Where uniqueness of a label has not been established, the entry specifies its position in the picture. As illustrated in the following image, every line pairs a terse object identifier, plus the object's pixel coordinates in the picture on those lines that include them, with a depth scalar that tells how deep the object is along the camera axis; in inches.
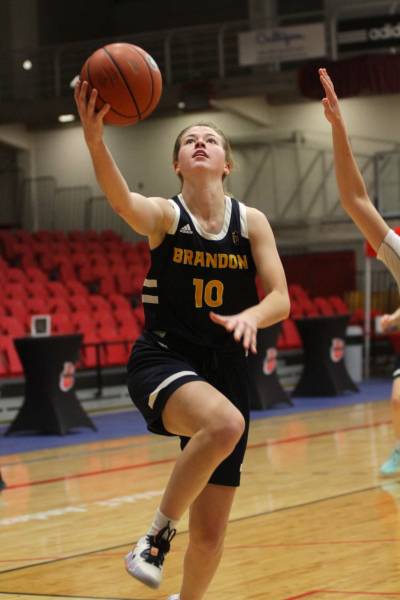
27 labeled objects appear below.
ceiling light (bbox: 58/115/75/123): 918.4
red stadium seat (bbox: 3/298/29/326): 594.2
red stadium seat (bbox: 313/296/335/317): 763.4
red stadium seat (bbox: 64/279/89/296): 668.0
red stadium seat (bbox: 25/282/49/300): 647.8
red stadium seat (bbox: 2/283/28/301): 634.8
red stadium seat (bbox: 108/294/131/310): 660.1
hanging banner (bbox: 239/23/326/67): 834.2
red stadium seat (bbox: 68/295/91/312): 637.9
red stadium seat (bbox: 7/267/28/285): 676.1
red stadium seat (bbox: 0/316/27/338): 562.9
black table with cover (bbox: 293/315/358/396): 625.6
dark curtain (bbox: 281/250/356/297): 900.0
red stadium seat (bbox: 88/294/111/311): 646.5
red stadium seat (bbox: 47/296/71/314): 617.9
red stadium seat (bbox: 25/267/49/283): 686.5
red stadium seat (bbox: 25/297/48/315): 613.0
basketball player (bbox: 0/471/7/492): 339.6
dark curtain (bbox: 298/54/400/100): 789.9
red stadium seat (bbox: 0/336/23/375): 537.3
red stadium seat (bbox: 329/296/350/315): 778.8
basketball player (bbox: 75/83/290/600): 160.4
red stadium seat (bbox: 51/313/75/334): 587.2
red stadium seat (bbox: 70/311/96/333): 602.5
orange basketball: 166.2
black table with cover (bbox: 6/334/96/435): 481.1
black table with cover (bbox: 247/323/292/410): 578.4
